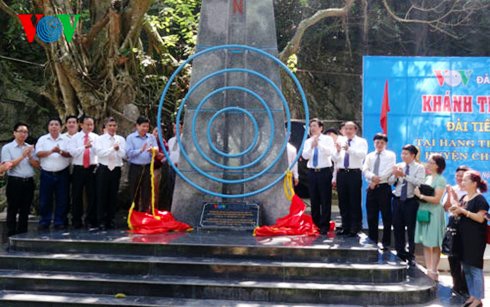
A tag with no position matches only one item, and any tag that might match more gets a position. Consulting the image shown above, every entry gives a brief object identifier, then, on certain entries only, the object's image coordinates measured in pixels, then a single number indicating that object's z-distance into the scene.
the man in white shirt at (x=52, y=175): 7.32
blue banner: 8.34
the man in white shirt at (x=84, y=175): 7.36
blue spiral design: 7.23
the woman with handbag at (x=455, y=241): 5.57
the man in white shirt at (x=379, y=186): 6.60
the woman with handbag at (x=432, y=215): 6.13
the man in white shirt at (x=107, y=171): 7.25
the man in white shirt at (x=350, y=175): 6.75
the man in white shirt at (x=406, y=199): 6.34
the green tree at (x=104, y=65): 9.38
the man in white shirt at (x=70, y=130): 7.46
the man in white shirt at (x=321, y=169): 6.94
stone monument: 7.49
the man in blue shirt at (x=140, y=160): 7.53
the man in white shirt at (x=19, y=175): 7.21
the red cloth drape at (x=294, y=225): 6.81
